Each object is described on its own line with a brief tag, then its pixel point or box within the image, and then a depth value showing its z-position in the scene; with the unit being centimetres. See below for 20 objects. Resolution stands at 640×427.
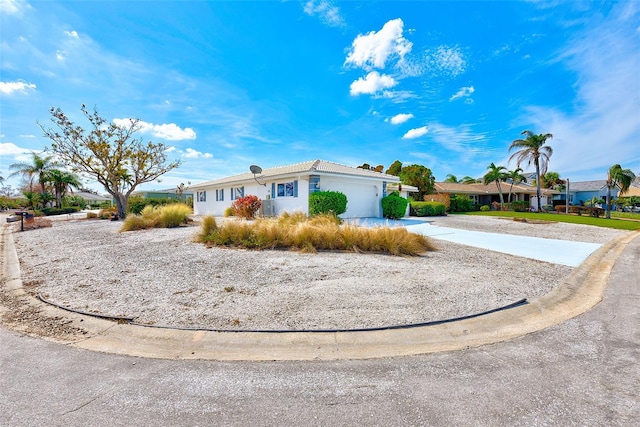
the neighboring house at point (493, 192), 3621
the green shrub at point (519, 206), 3250
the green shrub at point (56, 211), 3032
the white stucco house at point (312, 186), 1546
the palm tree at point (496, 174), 3247
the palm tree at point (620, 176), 2880
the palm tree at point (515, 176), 3216
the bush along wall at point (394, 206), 1841
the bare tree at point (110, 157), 2194
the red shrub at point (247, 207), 1595
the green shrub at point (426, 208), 2284
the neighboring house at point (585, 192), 4434
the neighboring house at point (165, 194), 4603
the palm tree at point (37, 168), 3110
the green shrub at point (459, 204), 2945
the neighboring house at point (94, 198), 5675
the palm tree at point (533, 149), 2931
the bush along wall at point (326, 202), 1438
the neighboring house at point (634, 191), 4584
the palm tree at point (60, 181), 3234
